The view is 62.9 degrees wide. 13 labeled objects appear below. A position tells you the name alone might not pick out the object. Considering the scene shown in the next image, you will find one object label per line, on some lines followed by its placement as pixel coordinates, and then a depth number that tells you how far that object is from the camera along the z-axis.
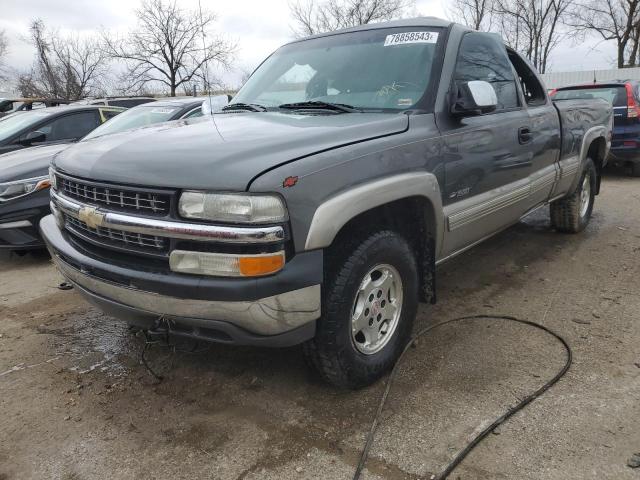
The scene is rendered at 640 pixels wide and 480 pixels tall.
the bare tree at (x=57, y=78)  29.39
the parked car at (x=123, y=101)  11.78
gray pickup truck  2.11
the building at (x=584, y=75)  26.61
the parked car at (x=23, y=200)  4.85
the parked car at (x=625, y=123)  8.48
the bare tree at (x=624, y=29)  28.98
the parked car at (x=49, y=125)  6.41
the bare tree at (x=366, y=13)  29.98
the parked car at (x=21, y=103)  12.92
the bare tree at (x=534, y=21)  29.65
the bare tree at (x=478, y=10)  29.36
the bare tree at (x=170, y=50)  26.88
